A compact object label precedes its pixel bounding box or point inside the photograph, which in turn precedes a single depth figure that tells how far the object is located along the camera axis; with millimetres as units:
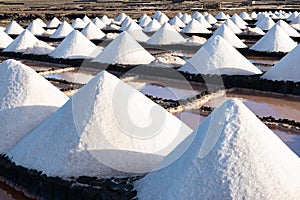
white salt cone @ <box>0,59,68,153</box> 7656
